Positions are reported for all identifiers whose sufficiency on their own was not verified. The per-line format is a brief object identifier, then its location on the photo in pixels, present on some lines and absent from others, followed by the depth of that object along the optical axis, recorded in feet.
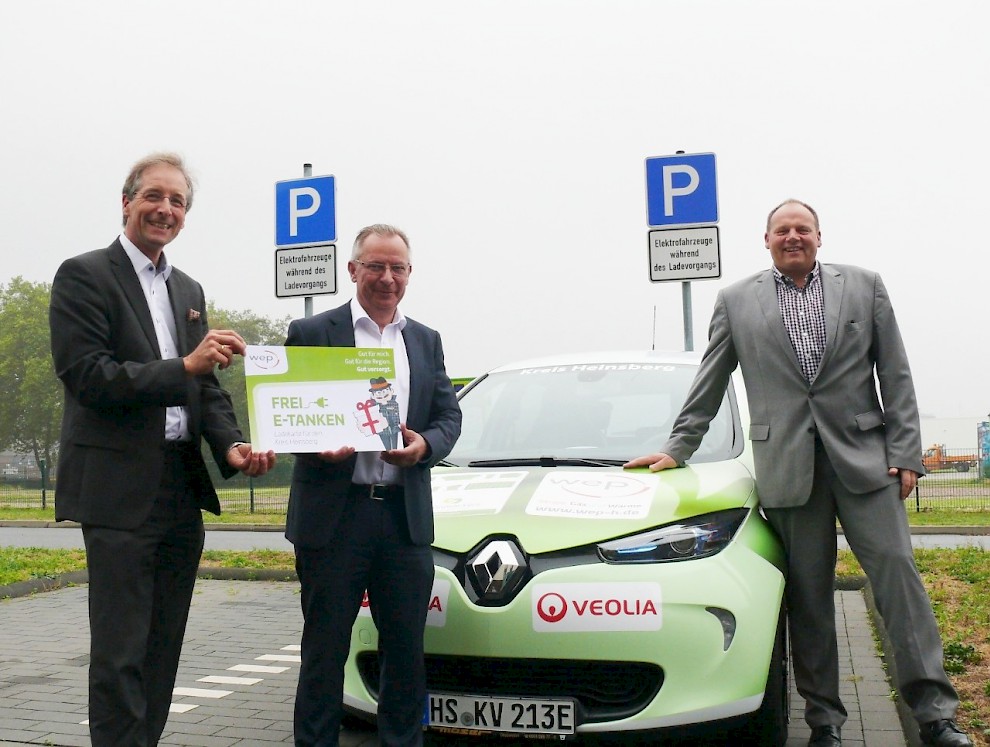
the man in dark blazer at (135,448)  9.75
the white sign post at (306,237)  28.12
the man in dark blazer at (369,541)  11.12
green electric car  11.16
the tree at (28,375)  169.17
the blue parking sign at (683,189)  27.45
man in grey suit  12.82
